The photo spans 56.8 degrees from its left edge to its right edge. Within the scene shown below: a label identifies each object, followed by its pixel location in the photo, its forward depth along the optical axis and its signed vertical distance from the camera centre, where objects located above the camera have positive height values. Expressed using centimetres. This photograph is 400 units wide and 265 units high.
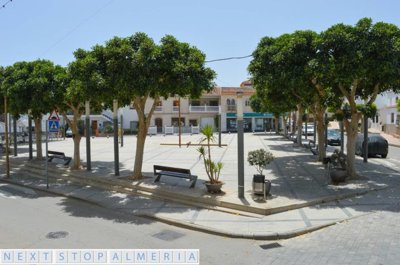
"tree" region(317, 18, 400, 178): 1059 +205
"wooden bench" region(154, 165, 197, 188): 1202 -166
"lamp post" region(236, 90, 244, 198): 1001 -54
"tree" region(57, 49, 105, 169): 1164 +155
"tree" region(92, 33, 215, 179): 1122 +177
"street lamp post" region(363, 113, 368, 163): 1812 -92
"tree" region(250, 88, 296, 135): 1664 +116
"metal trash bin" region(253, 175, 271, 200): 1009 -169
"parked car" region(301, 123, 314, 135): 4805 -92
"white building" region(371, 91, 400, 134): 4506 +91
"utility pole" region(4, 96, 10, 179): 1591 -140
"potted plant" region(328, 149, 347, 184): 1210 -151
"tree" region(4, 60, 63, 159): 1548 +174
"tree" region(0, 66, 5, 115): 1730 +186
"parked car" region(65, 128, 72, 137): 4871 -103
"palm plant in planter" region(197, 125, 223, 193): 1088 -129
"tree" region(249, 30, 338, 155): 1116 +183
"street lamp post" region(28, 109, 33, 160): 2061 -53
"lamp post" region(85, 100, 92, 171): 1560 -41
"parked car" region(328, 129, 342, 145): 3110 -129
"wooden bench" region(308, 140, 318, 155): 2175 -163
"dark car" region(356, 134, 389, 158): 2172 -146
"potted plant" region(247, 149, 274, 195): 1013 -108
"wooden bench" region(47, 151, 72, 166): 1803 -153
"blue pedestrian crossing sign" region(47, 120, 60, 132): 1330 +5
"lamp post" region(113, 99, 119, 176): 1412 -32
